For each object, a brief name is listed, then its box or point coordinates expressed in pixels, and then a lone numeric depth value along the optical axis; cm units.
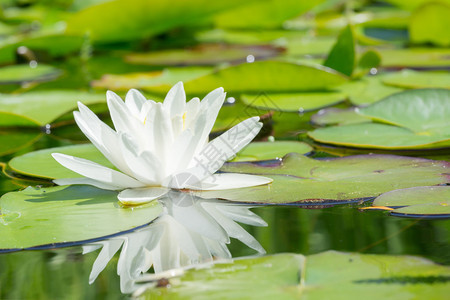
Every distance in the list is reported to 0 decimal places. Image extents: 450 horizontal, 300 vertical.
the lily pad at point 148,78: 477
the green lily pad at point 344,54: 445
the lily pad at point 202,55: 599
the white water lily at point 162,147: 239
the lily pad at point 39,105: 399
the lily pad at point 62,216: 209
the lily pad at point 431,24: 575
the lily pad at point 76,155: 286
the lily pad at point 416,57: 534
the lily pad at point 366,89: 421
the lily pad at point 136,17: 602
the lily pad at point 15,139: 352
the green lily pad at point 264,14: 690
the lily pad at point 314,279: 160
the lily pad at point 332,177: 238
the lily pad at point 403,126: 307
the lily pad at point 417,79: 436
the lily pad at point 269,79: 432
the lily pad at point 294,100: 413
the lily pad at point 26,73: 567
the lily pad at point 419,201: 218
